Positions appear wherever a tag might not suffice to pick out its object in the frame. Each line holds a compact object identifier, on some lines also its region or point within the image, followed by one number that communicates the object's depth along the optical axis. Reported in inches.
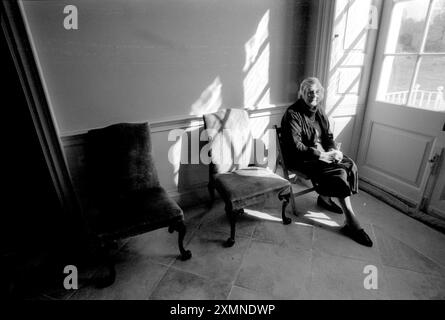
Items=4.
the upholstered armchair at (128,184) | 67.3
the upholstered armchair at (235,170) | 78.1
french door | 83.2
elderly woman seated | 80.2
